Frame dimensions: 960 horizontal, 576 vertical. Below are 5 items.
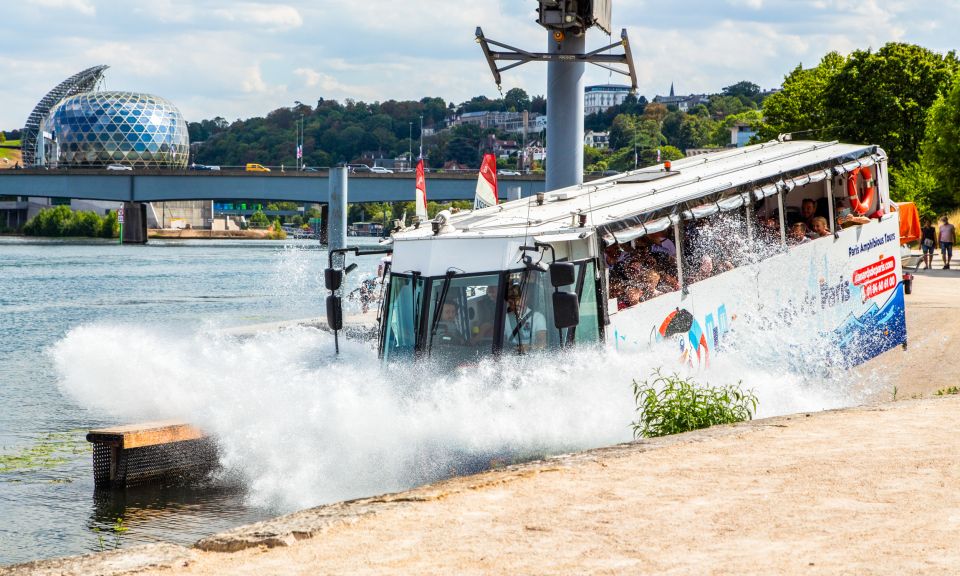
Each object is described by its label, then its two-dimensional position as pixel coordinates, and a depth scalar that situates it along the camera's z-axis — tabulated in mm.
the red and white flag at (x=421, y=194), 26547
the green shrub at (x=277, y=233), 165750
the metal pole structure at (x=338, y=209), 37688
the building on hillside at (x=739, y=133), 174125
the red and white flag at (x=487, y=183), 22672
